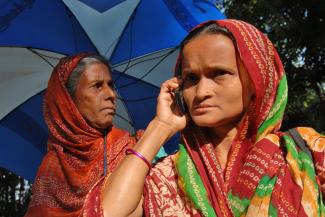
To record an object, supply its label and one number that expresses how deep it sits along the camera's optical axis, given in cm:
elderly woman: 270
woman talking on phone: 137
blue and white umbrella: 362
